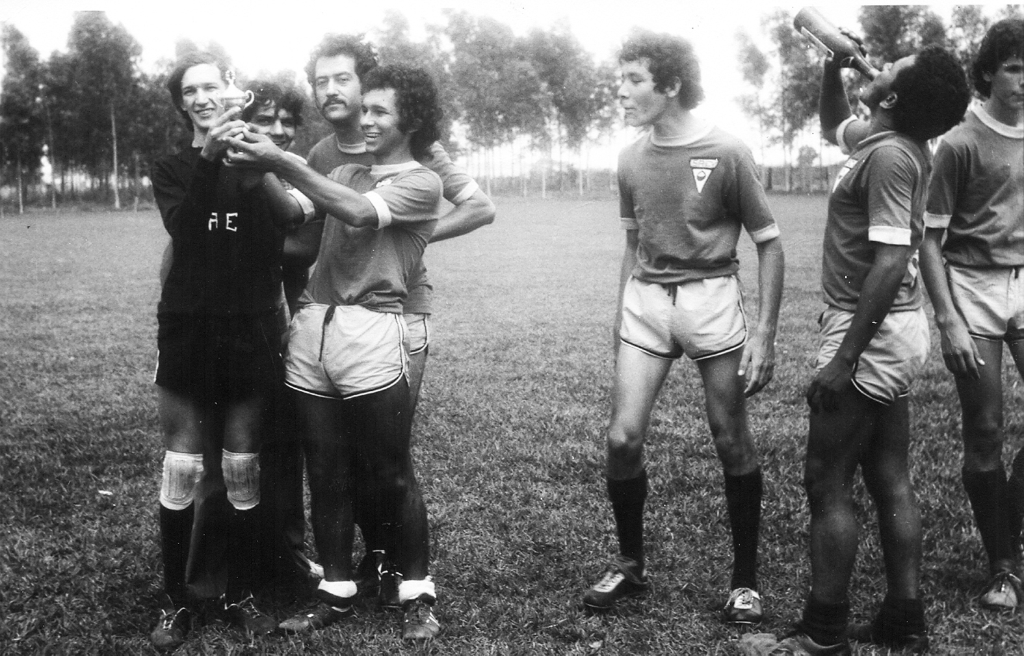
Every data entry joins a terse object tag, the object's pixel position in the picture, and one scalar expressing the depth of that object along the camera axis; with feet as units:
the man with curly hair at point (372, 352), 9.11
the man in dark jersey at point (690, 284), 9.67
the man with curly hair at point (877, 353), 8.20
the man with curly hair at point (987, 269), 9.73
